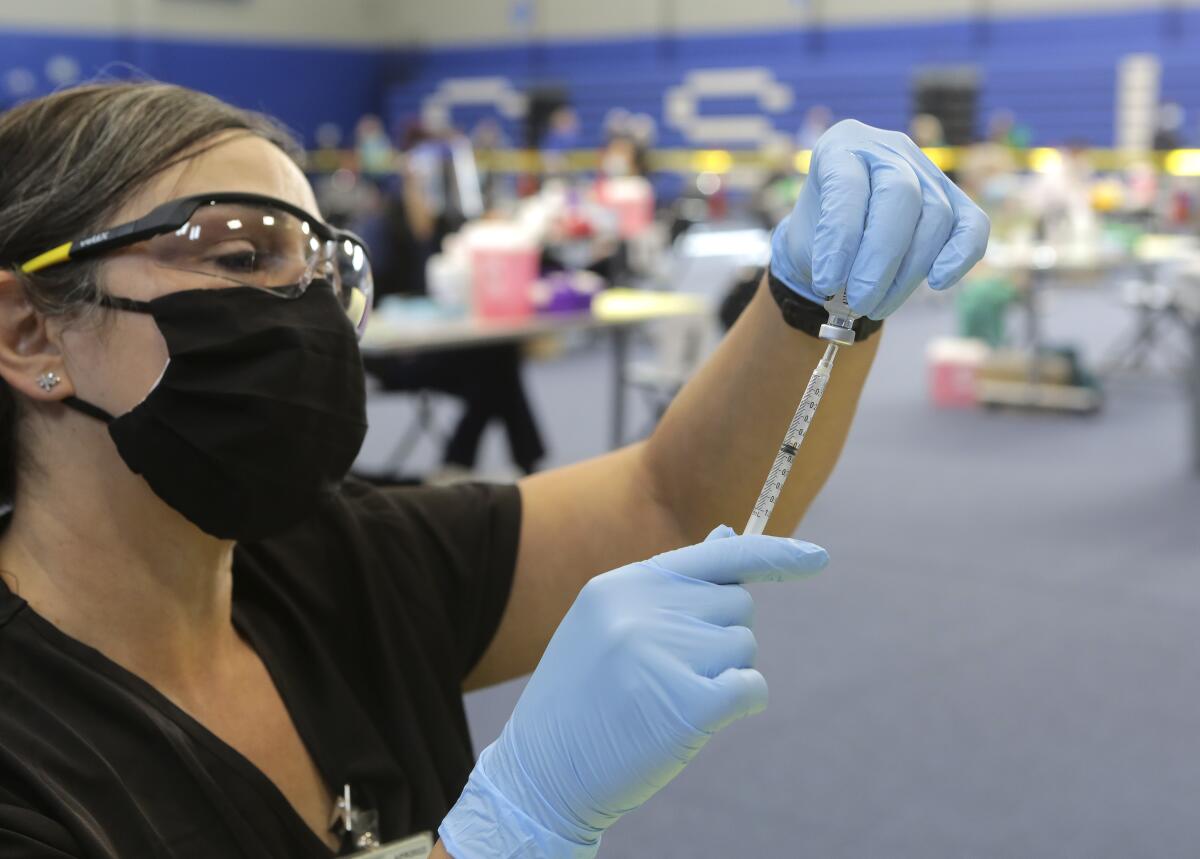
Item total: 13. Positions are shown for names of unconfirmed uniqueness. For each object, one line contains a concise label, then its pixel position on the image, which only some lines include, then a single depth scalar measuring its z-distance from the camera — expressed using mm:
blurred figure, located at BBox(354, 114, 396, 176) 15789
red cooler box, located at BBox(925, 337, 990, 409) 6738
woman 947
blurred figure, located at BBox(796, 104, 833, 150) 15016
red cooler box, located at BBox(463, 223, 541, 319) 4336
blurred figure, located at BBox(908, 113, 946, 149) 12602
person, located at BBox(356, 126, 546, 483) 5008
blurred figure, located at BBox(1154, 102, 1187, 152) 13242
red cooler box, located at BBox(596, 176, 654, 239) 8039
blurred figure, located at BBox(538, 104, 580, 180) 12789
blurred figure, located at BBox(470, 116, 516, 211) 11188
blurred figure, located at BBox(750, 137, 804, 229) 10859
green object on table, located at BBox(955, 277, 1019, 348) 6566
